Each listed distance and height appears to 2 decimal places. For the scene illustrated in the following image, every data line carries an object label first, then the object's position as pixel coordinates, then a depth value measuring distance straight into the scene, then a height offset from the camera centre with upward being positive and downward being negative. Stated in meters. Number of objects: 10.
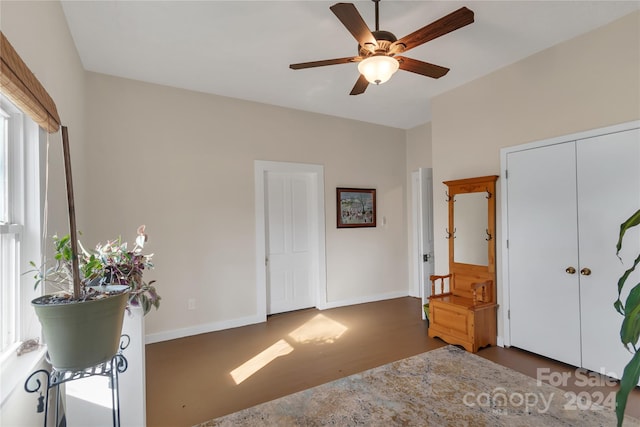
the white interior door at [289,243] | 4.27 -0.38
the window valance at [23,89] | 1.01 +0.50
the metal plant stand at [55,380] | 1.12 -0.65
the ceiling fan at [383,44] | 1.74 +1.09
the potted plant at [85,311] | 0.94 -0.29
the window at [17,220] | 1.38 +0.00
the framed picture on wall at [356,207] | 4.63 +0.12
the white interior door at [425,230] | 4.11 -0.23
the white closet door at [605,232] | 2.34 -0.17
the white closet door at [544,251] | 2.67 -0.36
